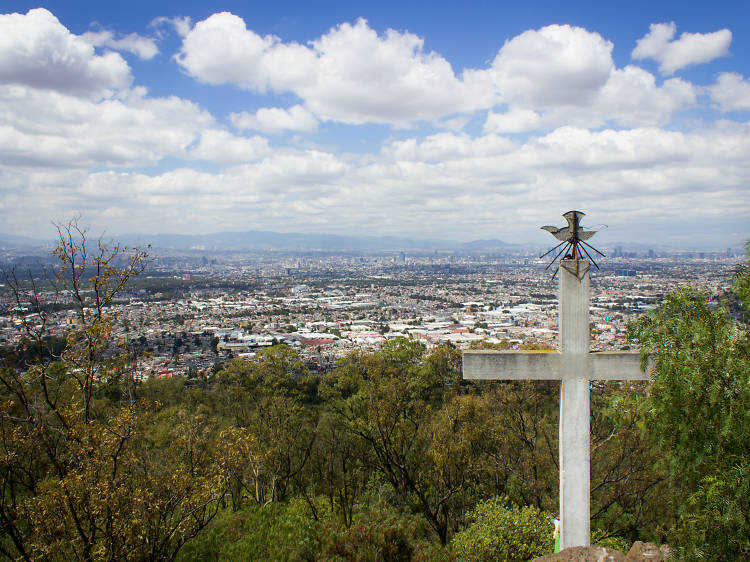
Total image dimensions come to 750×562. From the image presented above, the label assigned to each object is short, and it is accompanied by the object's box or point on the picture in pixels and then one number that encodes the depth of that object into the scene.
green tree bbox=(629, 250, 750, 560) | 3.38
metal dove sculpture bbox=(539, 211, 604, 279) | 4.44
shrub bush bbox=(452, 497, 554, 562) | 6.29
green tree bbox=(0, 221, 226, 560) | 4.54
